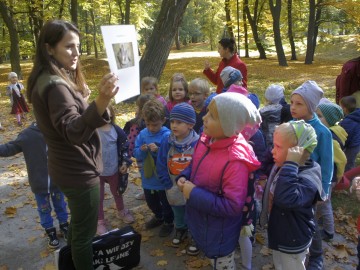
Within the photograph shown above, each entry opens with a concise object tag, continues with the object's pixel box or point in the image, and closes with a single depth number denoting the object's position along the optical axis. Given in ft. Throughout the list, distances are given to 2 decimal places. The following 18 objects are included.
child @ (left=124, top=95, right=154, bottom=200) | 12.62
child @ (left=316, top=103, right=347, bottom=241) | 10.85
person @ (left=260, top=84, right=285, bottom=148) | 13.01
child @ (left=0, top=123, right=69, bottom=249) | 10.57
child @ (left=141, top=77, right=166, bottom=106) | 14.19
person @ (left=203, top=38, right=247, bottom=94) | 17.37
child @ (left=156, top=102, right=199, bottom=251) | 9.98
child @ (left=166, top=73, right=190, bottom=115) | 13.69
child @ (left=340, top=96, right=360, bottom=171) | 13.16
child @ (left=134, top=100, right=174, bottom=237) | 11.15
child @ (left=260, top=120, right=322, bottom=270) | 7.02
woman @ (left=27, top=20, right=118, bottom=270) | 5.76
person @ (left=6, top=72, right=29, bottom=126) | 29.60
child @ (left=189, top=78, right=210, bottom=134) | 12.96
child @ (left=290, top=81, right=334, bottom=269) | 9.09
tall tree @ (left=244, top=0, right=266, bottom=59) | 79.00
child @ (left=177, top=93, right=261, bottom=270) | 6.88
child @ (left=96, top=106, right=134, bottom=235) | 11.66
